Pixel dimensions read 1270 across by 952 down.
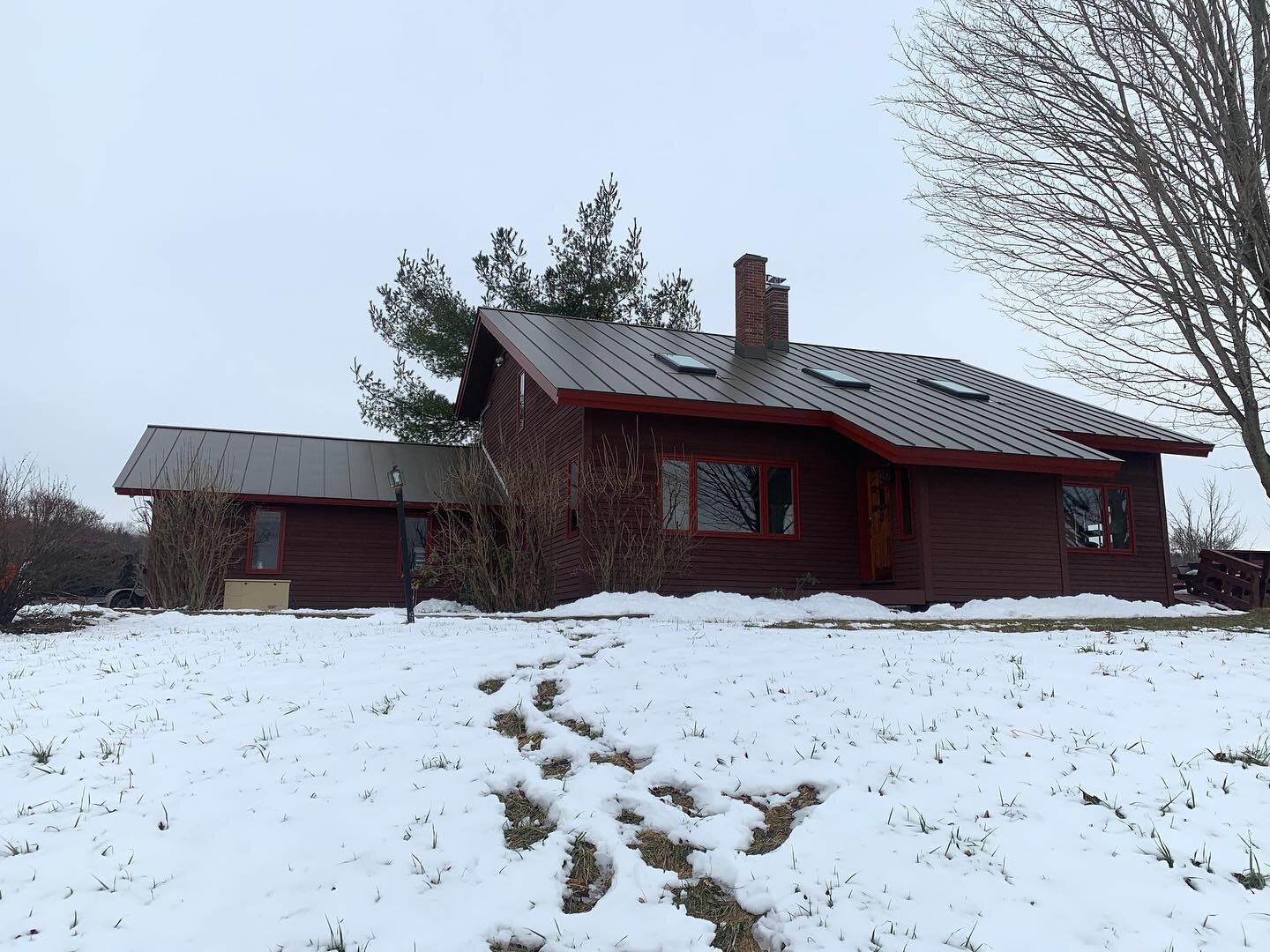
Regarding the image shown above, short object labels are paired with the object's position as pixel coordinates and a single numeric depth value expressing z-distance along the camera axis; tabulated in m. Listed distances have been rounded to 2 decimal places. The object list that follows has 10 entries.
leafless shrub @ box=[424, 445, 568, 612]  13.11
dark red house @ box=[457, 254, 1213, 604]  13.83
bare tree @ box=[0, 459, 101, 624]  10.83
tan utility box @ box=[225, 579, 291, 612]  17.14
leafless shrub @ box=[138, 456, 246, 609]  14.39
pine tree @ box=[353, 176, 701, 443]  26.16
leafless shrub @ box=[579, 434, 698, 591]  13.18
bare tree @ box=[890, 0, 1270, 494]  9.28
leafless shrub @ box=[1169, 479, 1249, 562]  41.28
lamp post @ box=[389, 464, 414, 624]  10.43
